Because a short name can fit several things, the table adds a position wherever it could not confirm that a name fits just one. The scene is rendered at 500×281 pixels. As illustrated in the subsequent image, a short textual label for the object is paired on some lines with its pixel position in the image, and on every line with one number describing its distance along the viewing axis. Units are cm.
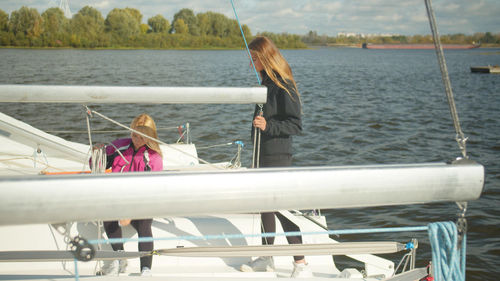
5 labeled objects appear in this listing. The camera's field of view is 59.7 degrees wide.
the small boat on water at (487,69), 3213
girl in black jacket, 296
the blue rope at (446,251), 168
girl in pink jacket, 296
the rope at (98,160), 277
